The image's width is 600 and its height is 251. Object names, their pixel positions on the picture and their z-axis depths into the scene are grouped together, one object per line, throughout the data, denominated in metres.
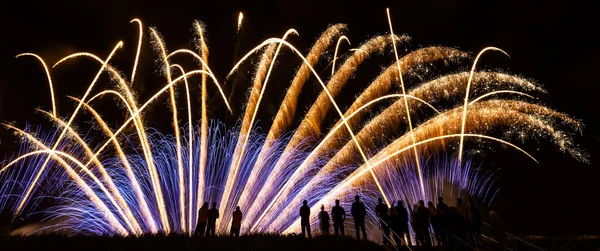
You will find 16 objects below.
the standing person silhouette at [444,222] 13.16
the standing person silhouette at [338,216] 14.70
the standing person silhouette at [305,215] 14.81
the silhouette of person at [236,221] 15.19
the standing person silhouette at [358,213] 14.49
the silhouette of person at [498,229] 12.03
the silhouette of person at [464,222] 13.12
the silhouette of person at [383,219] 13.80
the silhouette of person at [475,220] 13.34
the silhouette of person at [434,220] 13.55
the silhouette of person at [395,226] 13.50
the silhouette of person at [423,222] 13.70
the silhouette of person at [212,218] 14.95
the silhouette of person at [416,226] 13.73
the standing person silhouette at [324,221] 15.14
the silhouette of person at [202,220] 15.10
